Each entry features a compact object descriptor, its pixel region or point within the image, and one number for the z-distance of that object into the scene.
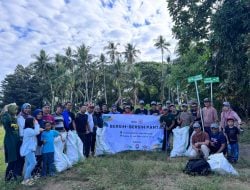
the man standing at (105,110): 6.32
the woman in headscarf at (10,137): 4.06
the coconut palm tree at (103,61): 31.04
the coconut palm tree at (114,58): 30.73
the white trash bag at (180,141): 5.73
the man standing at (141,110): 6.41
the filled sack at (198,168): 4.18
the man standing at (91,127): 5.65
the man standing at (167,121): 6.03
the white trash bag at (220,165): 4.20
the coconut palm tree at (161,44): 32.37
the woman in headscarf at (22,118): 4.15
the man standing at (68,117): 5.24
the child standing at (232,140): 5.09
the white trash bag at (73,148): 4.89
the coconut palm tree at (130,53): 32.41
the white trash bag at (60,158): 4.48
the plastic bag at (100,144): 5.92
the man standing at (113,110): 6.26
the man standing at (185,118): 5.87
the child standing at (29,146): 3.99
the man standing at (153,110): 6.35
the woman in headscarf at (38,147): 4.33
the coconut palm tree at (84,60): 29.64
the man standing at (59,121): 4.83
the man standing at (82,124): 5.42
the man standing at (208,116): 5.55
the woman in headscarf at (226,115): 5.28
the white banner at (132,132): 6.20
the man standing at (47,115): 4.56
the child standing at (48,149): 4.31
